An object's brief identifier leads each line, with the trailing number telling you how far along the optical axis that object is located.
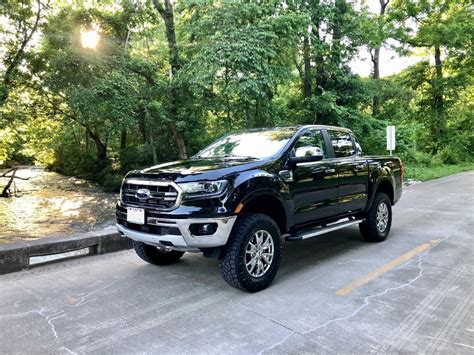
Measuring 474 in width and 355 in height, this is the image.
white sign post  13.70
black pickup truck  3.82
